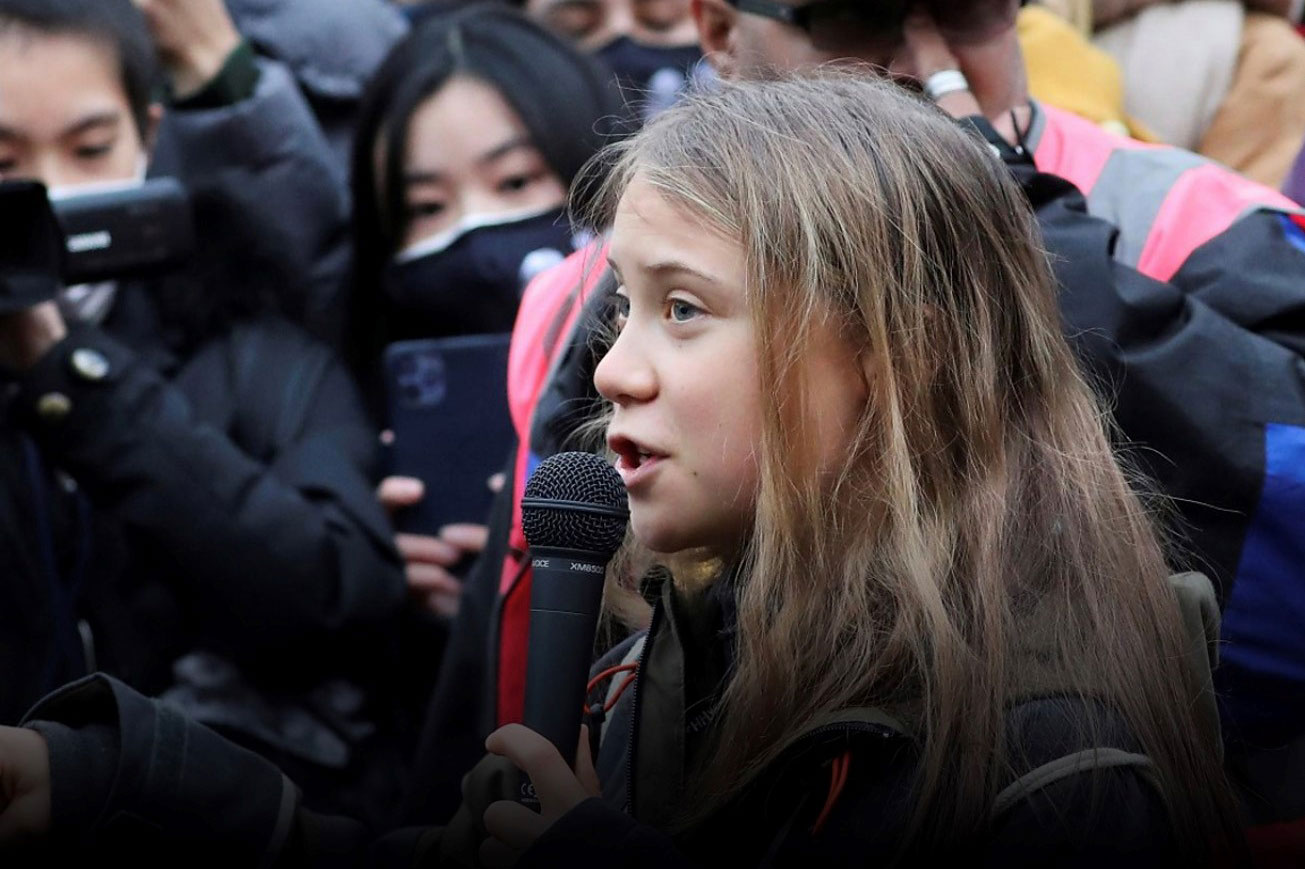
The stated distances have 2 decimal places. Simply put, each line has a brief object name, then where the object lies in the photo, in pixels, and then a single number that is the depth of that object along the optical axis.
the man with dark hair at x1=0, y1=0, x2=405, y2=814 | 5.16
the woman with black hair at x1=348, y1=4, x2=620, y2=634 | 6.30
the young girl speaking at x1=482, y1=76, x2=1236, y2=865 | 2.70
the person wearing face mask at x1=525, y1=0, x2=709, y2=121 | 7.65
